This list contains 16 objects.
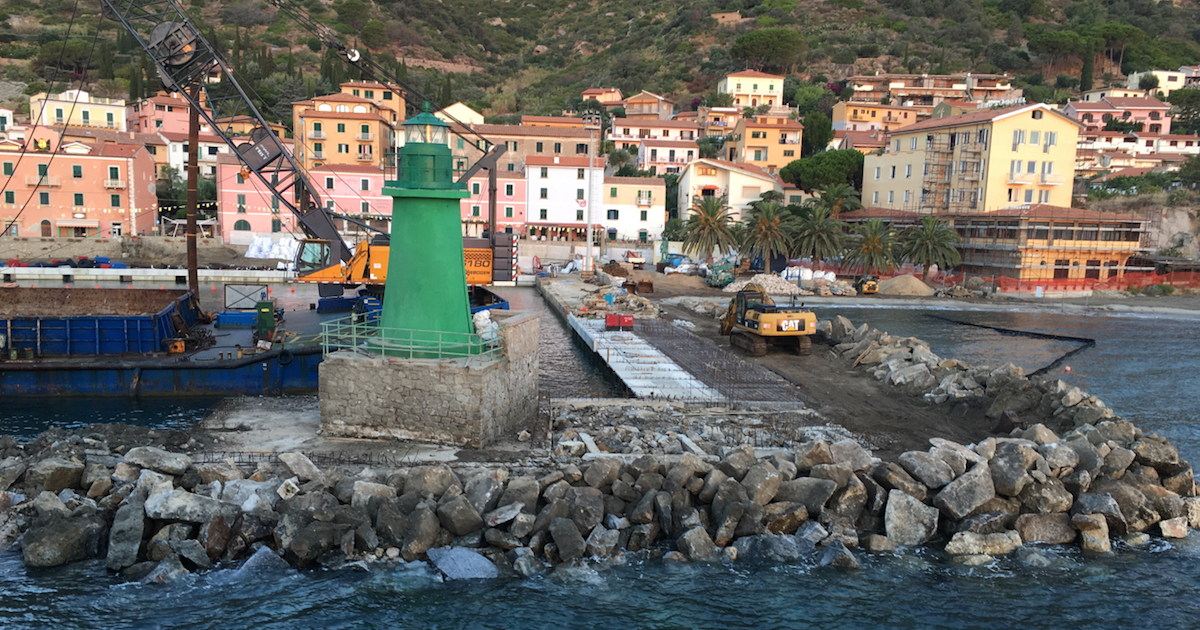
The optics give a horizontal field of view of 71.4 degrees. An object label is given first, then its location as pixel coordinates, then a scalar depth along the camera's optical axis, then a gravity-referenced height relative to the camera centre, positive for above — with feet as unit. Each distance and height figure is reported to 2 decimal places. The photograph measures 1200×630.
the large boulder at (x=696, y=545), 41.73 -15.17
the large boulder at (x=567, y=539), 40.78 -14.72
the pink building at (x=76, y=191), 198.39 +7.53
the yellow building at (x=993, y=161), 200.44 +22.35
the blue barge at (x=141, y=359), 73.82 -12.21
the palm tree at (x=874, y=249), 181.68 -0.23
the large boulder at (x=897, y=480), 45.78 -12.74
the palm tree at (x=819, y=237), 180.75 +1.83
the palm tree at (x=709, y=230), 188.85 +2.80
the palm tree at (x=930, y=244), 181.88 +1.05
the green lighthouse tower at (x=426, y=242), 51.29 -0.56
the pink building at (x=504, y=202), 215.72 +8.76
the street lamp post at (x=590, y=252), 173.32 -3.07
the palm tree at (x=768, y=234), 182.39 +2.22
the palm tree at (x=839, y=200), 213.87 +12.24
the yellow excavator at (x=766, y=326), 93.45 -9.28
